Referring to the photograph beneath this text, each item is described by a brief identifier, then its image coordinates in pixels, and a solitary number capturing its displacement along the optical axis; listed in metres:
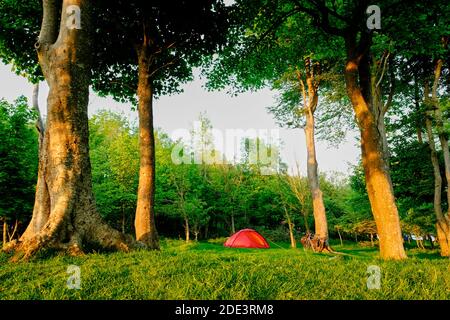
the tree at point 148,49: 9.09
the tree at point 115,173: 26.30
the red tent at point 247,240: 23.31
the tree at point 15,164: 18.78
